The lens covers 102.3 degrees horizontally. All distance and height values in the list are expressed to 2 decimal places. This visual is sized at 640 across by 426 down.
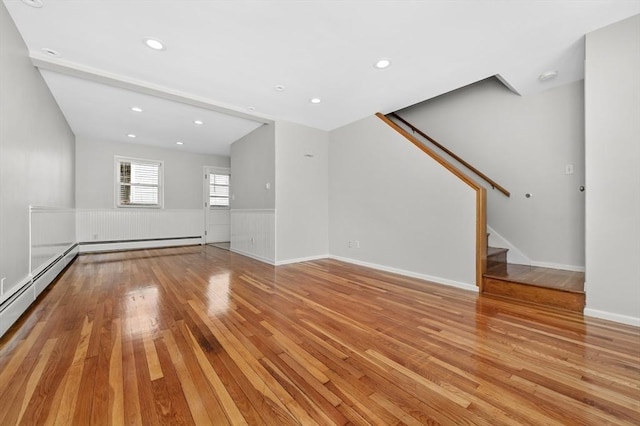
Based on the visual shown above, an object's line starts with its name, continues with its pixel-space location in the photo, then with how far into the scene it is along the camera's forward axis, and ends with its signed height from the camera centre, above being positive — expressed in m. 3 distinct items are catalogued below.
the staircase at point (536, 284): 2.47 -0.73
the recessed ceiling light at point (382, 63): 2.74 +1.64
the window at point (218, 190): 7.48 +0.67
